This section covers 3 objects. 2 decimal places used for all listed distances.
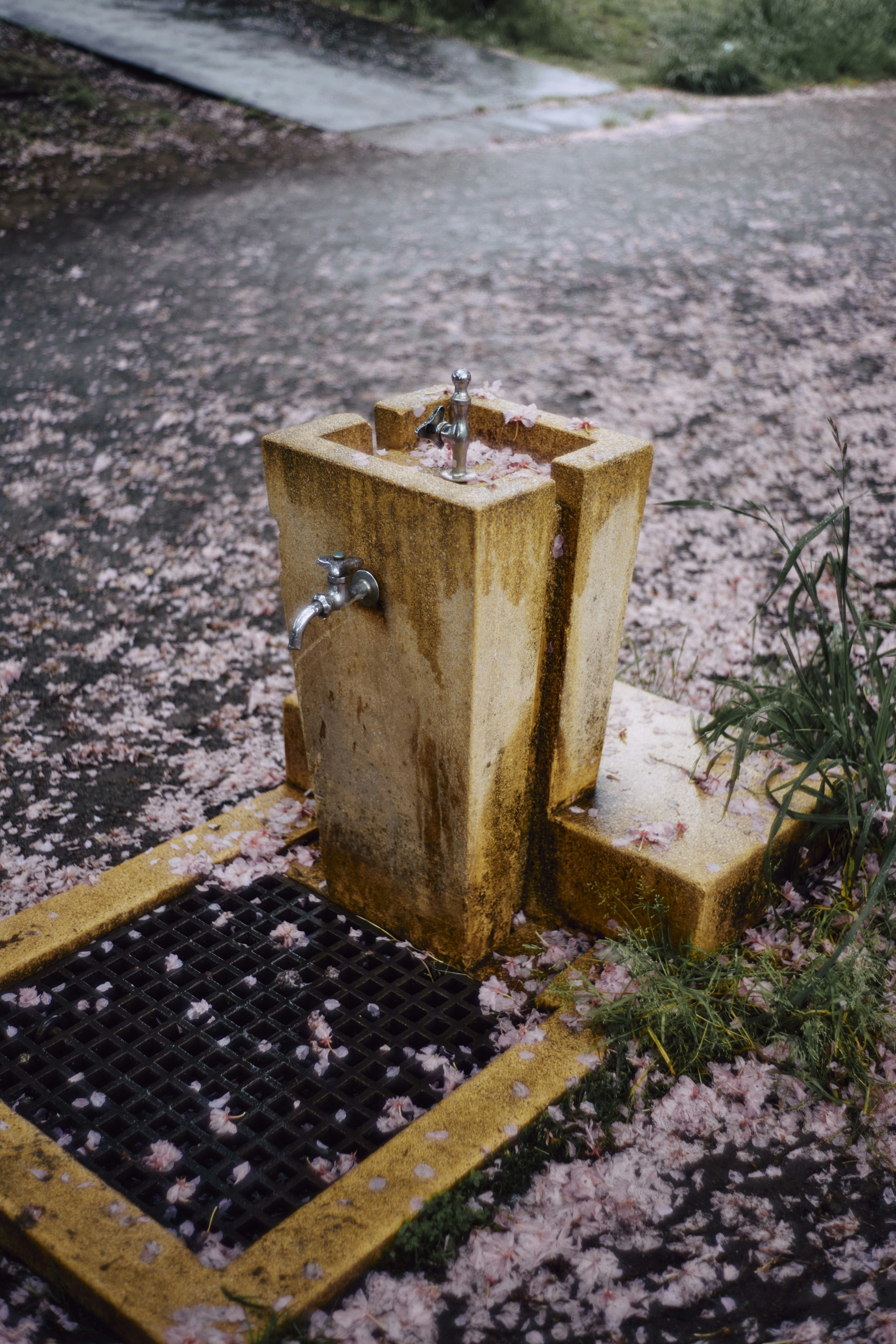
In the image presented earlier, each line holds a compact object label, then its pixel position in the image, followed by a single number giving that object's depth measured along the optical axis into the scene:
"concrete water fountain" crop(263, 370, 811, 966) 2.49
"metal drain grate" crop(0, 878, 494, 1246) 2.48
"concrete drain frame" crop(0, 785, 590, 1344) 2.12
